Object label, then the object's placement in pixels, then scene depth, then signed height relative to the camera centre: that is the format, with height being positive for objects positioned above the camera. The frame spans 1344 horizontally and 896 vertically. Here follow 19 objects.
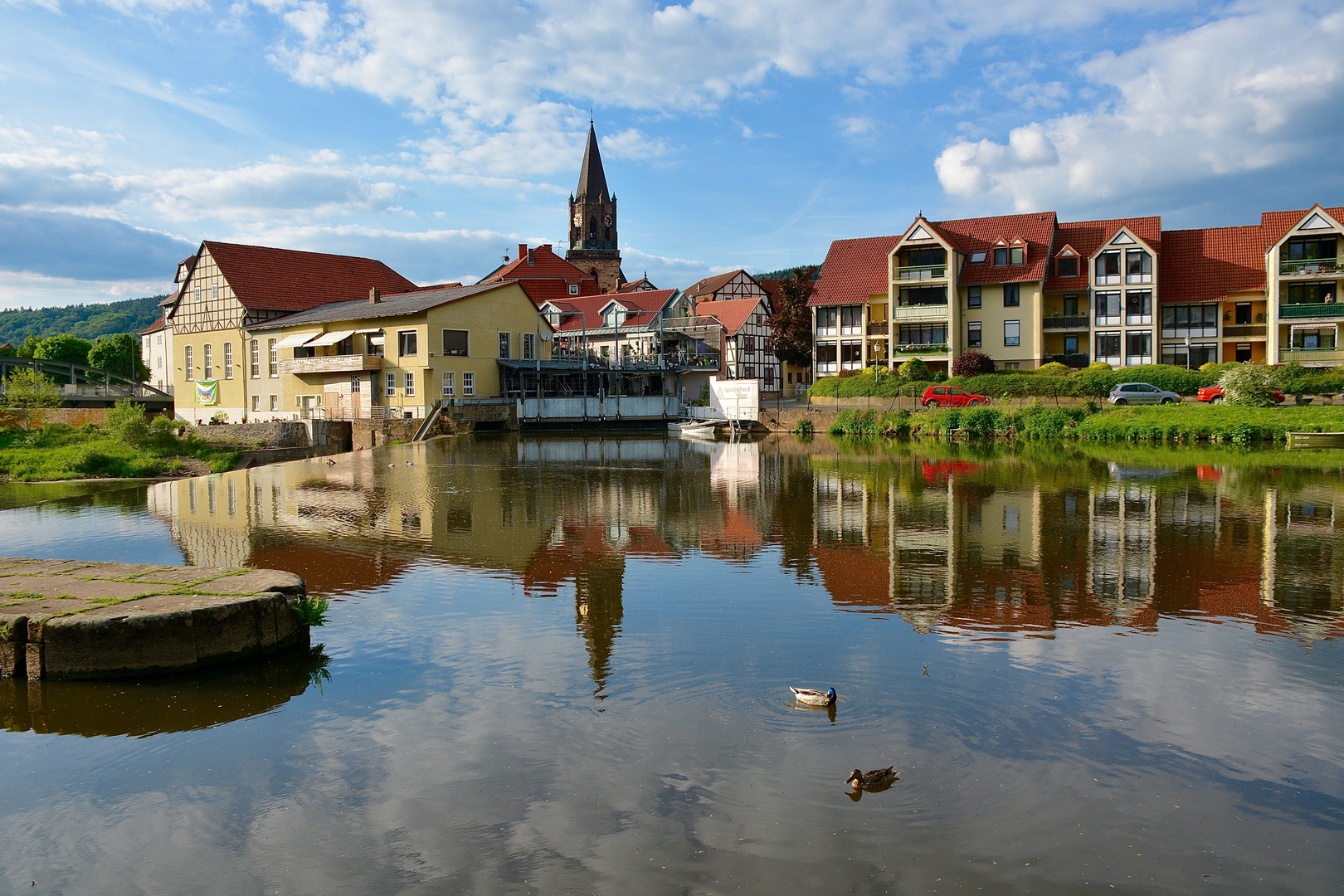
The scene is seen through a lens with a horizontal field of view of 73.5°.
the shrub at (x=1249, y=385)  37.81 +0.68
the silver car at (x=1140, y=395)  41.78 +0.33
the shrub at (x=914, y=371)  50.78 +1.96
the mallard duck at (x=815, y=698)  7.25 -2.35
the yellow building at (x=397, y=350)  47.91 +3.44
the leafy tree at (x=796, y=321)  62.41 +5.99
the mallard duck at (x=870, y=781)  5.97 -2.50
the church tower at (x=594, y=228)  98.75 +20.00
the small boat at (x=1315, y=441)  31.89 -1.43
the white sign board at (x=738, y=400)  49.53 +0.41
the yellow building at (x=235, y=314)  54.78 +6.23
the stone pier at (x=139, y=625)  7.92 -1.89
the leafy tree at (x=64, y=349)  97.44 +7.32
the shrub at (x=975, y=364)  49.75 +2.23
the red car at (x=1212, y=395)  40.63 +0.31
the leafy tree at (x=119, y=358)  96.00 +6.17
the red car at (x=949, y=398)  44.62 +0.34
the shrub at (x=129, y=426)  31.23 -0.38
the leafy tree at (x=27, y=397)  34.81 +0.75
